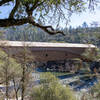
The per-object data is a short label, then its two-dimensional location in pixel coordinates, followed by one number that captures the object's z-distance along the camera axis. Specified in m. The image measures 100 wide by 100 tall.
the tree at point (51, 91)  7.03
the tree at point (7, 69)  7.56
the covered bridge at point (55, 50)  17.67
